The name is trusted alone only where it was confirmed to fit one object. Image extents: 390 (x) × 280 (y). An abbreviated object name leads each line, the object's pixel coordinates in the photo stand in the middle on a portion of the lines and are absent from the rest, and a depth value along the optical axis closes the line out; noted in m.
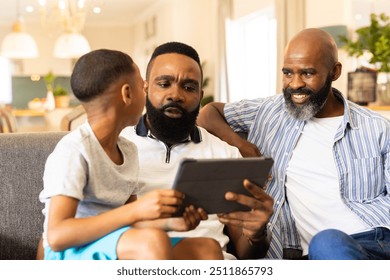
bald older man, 1.92
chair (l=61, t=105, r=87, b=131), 3.82
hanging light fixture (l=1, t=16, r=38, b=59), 8.10
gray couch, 1.91
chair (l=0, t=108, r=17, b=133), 6.23
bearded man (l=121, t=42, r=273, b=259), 1.72
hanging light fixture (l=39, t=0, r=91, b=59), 8.02
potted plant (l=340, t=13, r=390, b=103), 4.13
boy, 1.21
